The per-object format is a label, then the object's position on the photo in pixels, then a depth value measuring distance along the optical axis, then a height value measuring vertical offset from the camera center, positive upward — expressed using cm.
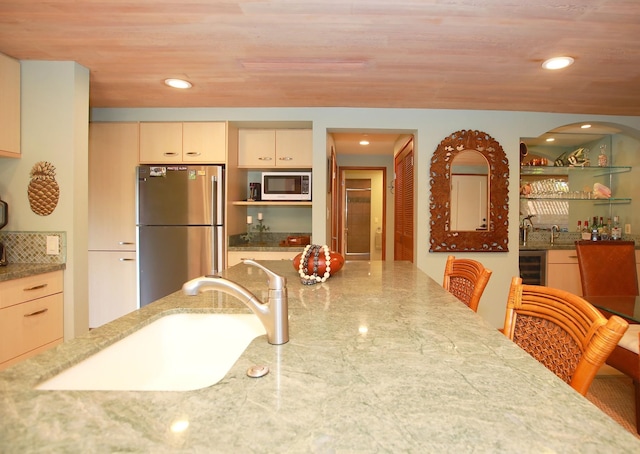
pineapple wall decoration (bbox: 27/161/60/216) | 227 +24
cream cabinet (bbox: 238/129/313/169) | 345 +80
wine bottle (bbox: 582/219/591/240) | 398 -6
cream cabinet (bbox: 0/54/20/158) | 217 +78
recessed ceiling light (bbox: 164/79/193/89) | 255 +111
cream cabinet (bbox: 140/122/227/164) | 323 +82
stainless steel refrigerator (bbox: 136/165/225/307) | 311 +6
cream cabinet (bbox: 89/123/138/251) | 325 +37
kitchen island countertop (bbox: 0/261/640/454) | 45 -29
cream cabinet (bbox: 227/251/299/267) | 324 -29
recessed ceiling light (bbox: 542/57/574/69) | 212 +106
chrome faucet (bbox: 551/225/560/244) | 408 -7
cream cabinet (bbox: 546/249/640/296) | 355 -45
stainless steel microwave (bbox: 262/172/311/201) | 340 +41
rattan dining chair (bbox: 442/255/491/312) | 150 -27
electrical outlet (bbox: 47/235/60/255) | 229 -12
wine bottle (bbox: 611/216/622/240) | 388 -5
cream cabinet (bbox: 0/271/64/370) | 192 -56
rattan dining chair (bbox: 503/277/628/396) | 78 -29
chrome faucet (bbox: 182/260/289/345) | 79 -19
